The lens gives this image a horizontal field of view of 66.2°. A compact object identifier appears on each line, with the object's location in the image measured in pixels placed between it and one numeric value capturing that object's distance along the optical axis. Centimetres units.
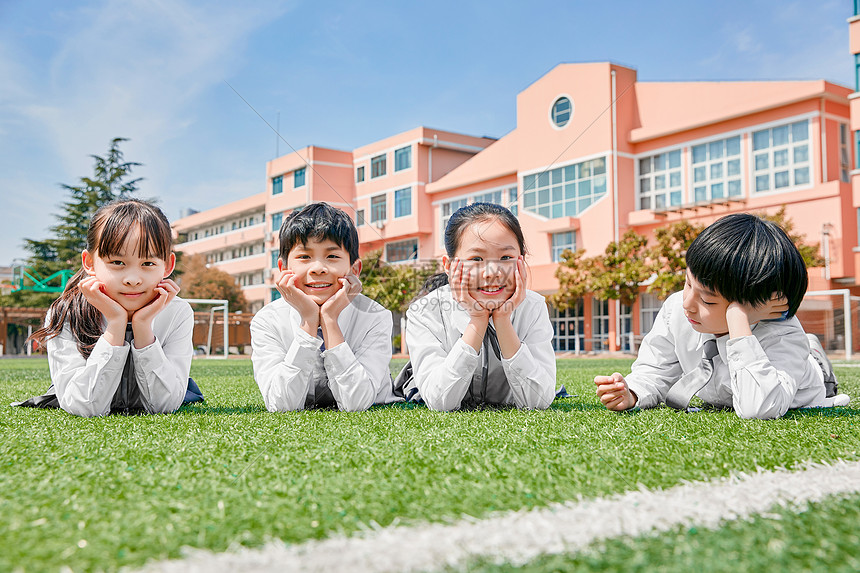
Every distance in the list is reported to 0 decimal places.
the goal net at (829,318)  1769
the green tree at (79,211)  3400
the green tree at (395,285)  2216
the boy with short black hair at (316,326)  315
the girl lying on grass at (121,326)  291
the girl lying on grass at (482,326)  303
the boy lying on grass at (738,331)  265
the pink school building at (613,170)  1995
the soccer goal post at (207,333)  2470
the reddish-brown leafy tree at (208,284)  3847
